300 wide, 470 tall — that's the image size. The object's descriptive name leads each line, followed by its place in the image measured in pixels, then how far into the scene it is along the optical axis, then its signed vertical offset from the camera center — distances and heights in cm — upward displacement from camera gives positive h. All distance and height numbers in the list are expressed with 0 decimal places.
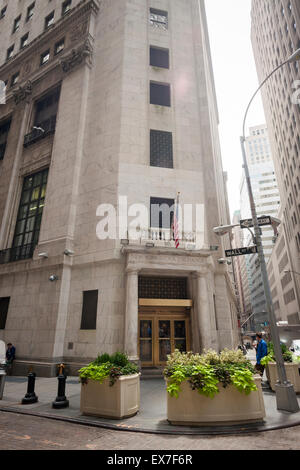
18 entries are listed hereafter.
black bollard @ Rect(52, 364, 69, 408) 848 -160
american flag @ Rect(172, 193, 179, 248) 1500 +648
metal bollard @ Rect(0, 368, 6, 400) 977 -125
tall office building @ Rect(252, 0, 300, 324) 4497 +4268
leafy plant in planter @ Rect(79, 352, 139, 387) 751 -71
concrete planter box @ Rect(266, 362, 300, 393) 952 -109
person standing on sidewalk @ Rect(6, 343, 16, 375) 1555 -58
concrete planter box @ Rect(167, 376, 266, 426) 652 -154
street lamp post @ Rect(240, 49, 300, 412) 758 -48
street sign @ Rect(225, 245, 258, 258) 1016 +326
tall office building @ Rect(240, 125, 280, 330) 12394 +6999
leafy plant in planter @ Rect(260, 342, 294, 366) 978 -54
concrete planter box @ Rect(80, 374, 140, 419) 729 -147
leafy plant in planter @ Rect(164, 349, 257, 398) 660 -76
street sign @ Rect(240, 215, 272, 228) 982 +428
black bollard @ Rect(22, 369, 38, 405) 906 -164
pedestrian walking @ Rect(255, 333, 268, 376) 1081 -37
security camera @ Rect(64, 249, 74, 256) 1625 +518
